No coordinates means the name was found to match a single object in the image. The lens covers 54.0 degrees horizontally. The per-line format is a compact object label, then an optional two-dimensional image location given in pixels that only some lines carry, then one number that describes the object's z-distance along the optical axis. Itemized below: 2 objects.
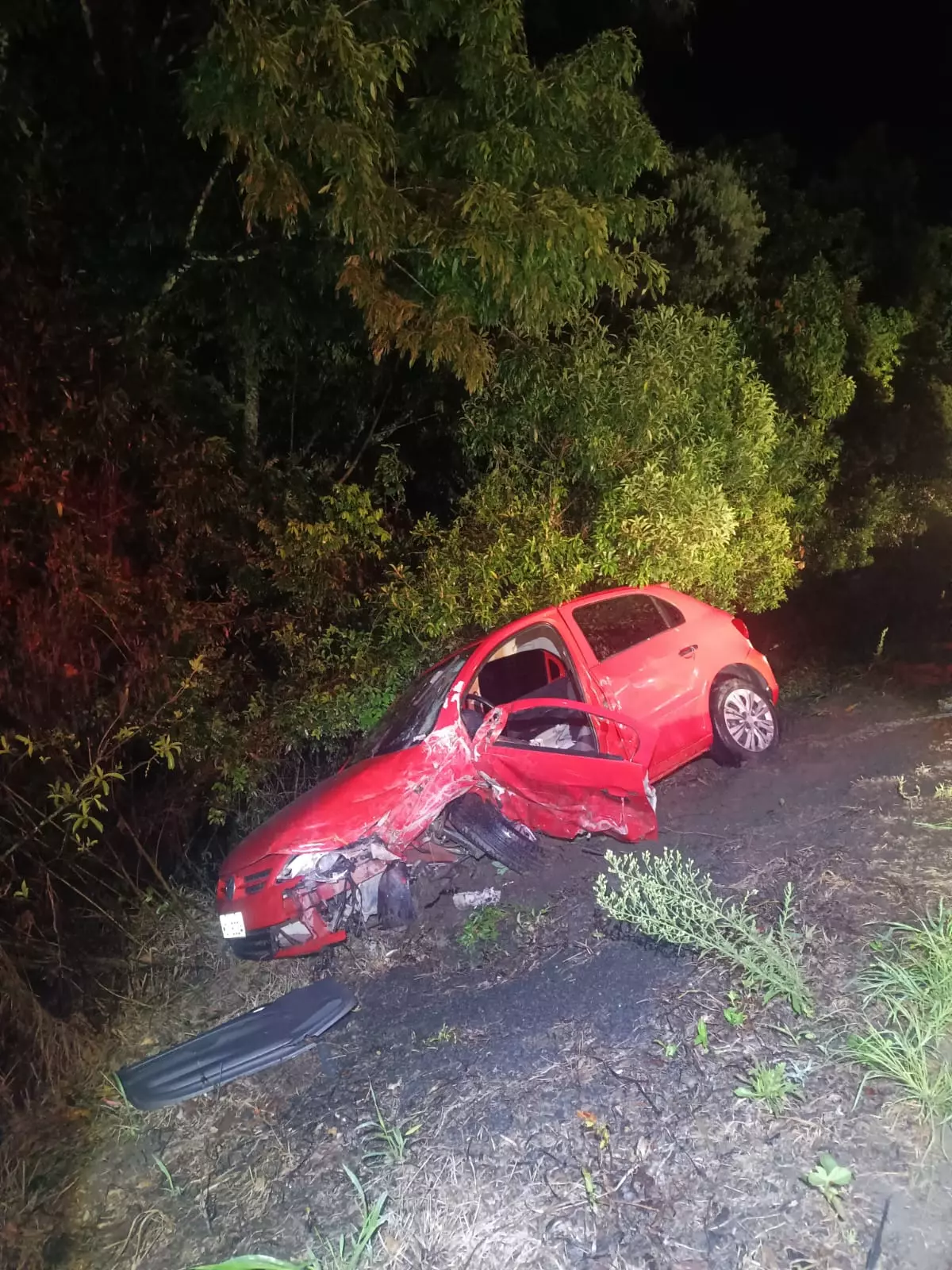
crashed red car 4.90
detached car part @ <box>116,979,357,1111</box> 4.19
